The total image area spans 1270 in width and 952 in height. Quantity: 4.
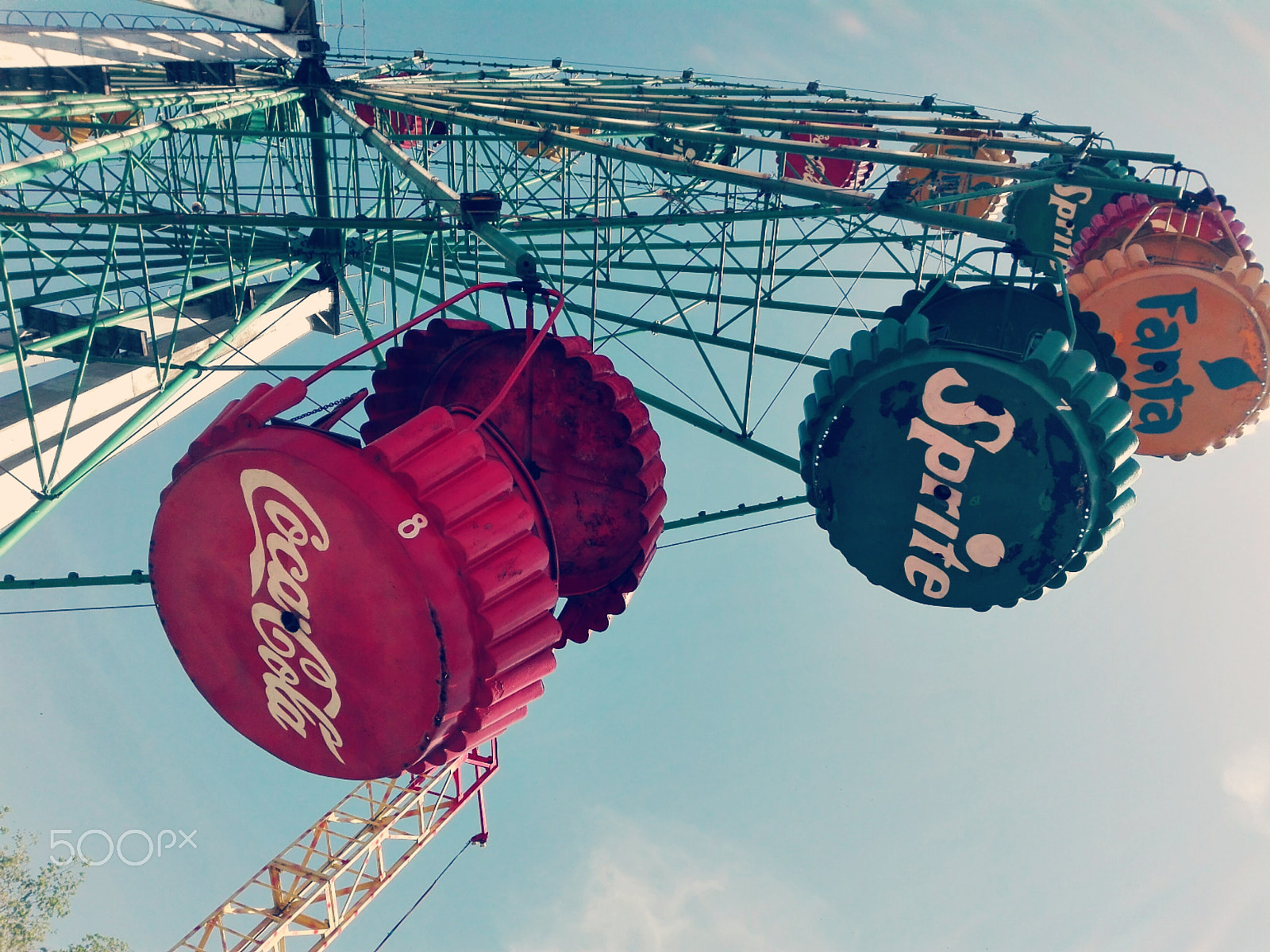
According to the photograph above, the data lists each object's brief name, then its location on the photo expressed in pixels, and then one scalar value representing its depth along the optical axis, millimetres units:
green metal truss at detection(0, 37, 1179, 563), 13484
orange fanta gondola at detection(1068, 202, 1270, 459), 16078
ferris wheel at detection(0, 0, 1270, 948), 8492
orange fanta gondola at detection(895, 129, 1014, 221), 26391
